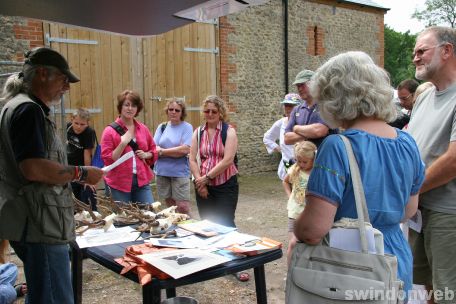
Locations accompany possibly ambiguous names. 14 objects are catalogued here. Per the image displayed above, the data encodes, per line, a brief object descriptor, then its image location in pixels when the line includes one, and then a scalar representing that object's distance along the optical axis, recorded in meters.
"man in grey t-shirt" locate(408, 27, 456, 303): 2.46
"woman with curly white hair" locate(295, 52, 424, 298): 1.64
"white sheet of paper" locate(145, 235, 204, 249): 2.37
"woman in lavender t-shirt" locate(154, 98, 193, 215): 4.93
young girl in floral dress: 3.77
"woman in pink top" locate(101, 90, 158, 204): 4.38
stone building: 9.98
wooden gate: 7.54
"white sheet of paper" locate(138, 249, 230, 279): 1.98
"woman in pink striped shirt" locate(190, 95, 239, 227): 4.18
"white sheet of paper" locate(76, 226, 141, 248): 2.56
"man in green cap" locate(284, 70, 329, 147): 3.76
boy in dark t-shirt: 5.41
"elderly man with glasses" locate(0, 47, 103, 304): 2.22
